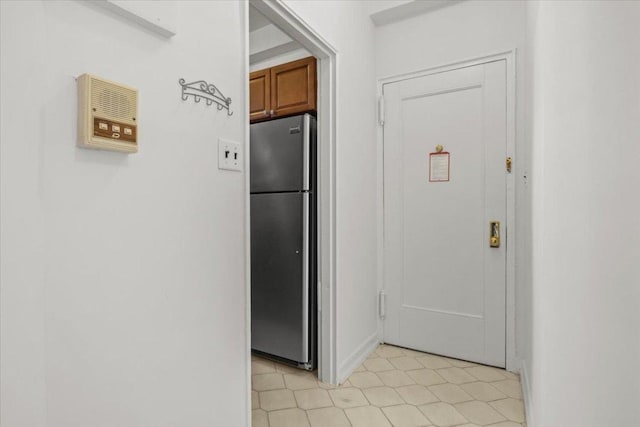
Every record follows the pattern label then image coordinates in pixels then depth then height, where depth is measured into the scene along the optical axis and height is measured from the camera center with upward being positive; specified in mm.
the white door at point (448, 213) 2287 -24
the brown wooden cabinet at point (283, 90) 2246 +834
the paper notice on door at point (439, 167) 2441 +313
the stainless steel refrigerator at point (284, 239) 2193 -191
